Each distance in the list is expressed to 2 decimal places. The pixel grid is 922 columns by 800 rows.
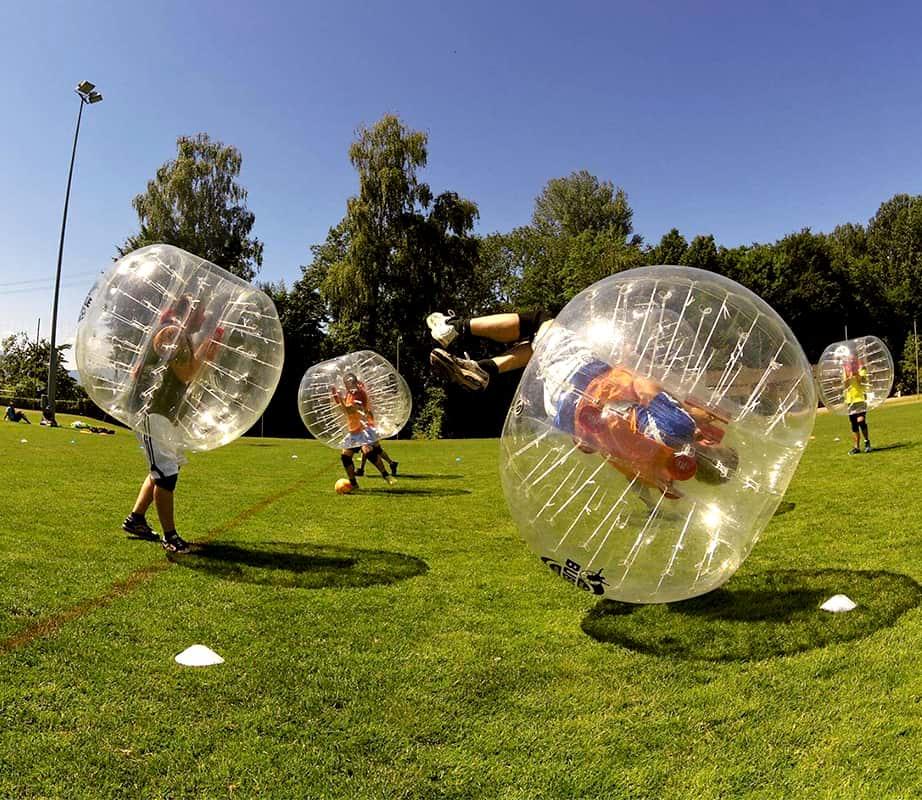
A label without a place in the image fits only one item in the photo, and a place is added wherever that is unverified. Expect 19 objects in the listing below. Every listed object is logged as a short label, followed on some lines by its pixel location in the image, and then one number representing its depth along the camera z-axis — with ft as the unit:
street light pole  91.71
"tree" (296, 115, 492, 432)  131.44
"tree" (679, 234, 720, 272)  168.86
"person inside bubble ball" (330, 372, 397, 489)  41.26
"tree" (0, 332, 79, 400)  140.67
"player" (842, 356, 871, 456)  45.28
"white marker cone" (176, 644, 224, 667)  13.33
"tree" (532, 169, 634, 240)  215.92
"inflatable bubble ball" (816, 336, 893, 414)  50.52
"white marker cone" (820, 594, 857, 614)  15.75
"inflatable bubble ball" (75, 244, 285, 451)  19.10
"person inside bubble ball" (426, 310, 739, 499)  13.39
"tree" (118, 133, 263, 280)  137.49
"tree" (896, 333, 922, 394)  153.07
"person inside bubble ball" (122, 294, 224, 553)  19.13
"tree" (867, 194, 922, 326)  200.54
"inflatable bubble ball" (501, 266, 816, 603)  13.46
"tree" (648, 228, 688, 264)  168.07
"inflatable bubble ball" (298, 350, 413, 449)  42.22
